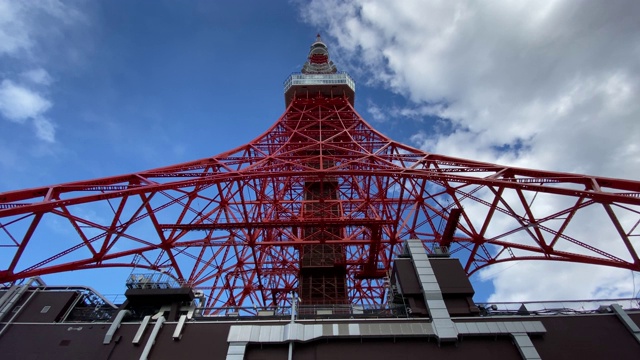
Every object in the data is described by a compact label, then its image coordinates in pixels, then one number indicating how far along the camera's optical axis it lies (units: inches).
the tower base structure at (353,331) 518.9
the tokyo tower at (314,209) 586.9
